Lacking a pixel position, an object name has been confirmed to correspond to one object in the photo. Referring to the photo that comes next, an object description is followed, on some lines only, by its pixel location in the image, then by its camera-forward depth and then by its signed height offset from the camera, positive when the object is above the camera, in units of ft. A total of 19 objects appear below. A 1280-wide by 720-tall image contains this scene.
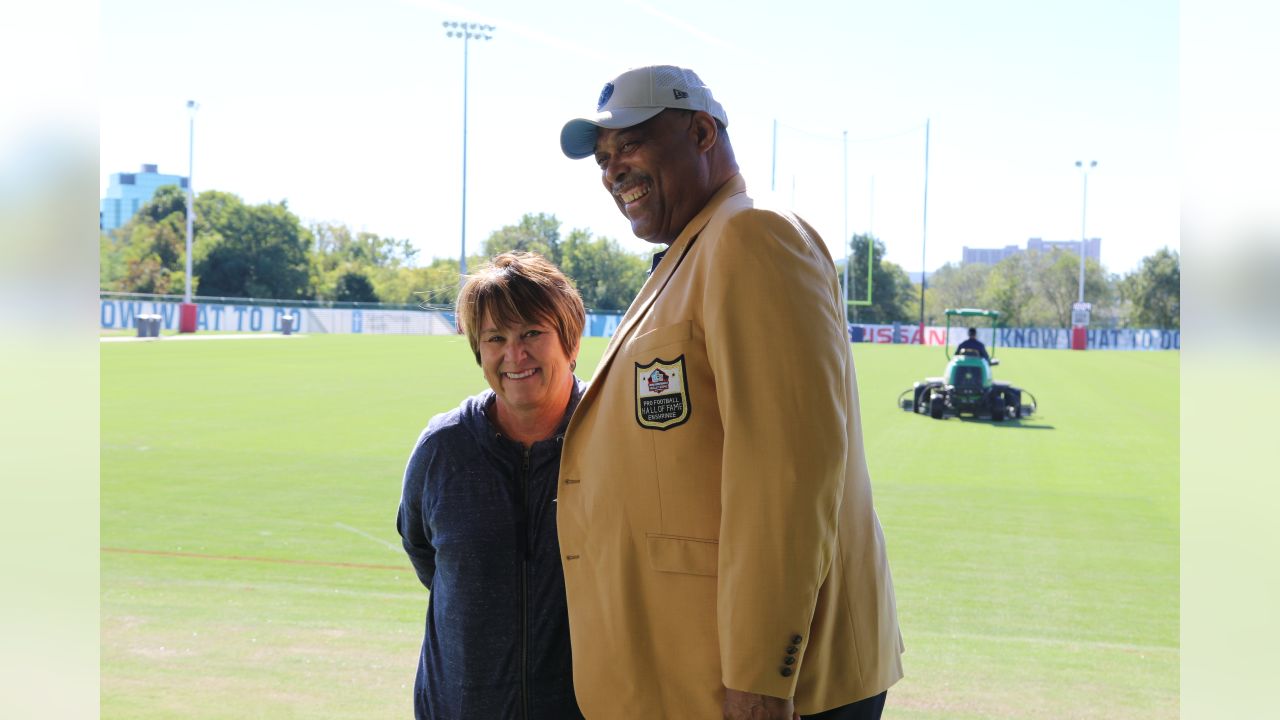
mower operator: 54.80 -0.41
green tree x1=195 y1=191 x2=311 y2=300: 189.78 +12.71
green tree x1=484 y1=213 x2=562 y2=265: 169.48 +15.01
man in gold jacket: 5.20 -0.68
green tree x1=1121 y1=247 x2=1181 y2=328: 179.01 +7.95
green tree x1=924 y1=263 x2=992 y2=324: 230.68 +10.95
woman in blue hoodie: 6.88 -1.12
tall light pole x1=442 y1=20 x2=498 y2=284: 133.69 +35.89
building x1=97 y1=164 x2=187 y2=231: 440.45 +53.35
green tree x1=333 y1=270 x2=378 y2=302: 189.78 +6.62
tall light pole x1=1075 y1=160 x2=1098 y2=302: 174.40 +22.92
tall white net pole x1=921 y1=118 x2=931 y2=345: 150.30 +15.30
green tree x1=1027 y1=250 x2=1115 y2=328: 207.62 +9.74
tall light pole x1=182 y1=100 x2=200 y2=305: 138.51 +20.73
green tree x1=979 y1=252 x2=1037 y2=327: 209.15 +9.00
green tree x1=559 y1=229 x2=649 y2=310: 150.30 +8.89
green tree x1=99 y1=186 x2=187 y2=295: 181.16 +11.15
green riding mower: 52.70 -2.63
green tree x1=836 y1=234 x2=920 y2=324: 179.01 +8.21
